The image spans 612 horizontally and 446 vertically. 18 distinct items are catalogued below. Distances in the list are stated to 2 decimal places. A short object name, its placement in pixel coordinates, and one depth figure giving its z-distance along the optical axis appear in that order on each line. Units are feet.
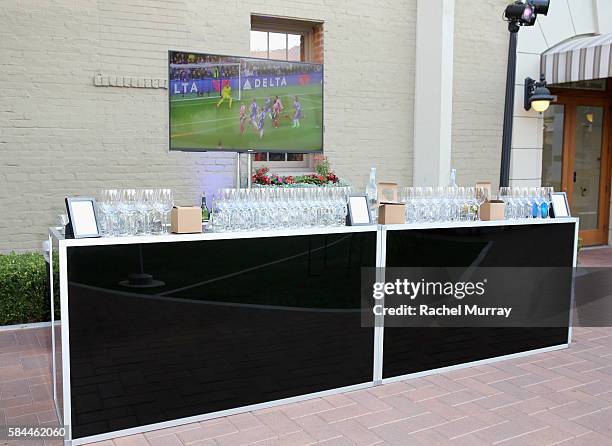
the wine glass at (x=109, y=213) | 10.41
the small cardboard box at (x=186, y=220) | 10.68
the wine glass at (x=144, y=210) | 10.66
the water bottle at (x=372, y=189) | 17.94
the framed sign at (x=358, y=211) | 12.55
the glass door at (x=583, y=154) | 31.53
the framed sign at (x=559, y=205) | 15.30
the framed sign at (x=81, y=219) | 9.88
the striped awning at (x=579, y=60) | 25.86
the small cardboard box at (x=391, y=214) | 12.78
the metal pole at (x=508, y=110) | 23.29
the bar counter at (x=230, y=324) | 10.02
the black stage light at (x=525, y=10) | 21.76
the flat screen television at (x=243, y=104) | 21.29
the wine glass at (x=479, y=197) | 14.30
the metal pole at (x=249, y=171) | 22.73
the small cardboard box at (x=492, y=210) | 14.10
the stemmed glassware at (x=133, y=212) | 10.46
